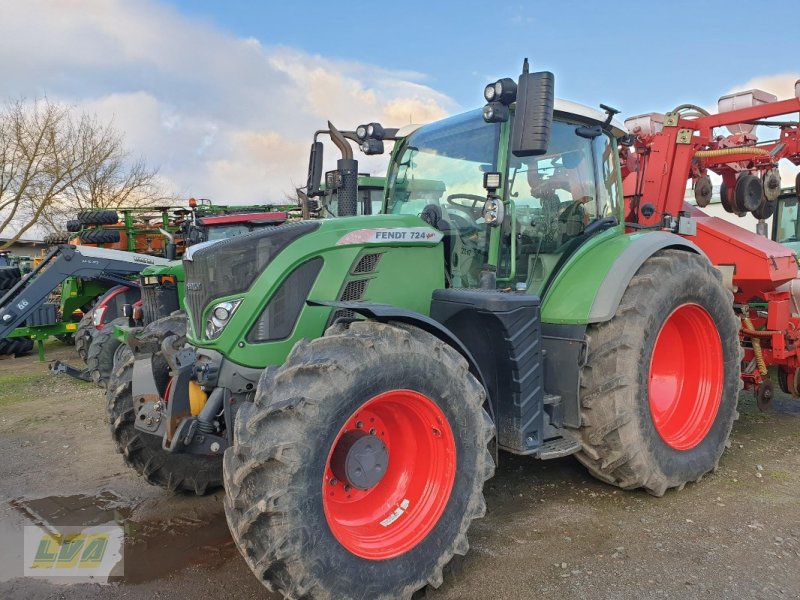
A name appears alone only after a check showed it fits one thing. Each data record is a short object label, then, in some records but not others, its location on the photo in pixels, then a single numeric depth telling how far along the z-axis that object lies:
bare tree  21.44
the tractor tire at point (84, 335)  8.65
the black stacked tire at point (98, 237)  11.50
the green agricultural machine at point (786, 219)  8.88
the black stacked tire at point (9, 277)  11.68
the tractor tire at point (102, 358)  7.55
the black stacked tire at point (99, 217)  11.62
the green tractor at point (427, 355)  2.54
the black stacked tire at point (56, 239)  13.48
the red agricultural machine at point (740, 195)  5.16
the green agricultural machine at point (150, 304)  7.14
